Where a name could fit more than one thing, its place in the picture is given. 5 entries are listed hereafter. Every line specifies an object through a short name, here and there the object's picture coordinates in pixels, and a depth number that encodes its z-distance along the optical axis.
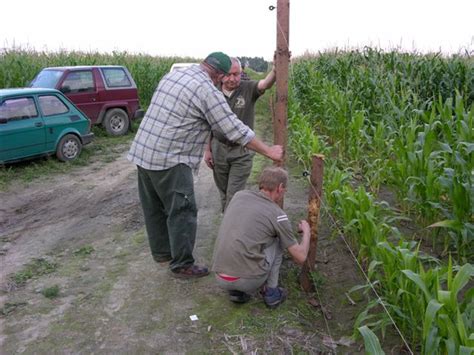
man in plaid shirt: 3.71
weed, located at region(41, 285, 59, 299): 4.04
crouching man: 3.44
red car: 10.80
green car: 7.88
